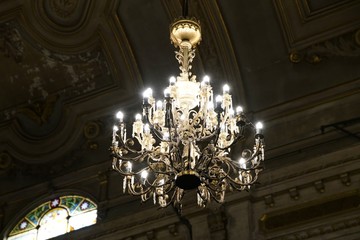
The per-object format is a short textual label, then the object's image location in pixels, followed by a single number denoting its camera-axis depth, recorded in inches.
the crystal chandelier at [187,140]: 363.3
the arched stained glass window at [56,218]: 548.4
